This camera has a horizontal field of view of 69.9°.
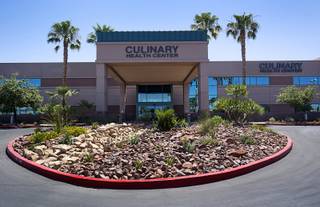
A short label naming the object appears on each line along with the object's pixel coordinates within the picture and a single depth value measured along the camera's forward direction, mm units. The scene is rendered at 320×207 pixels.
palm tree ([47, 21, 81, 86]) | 28656
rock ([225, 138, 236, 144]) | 9057
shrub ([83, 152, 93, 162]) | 7168
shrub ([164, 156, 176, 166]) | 6870
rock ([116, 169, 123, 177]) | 6316
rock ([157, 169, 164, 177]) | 6340
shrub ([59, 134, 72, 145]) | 8952
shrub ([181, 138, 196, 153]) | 7881
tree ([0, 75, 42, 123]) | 21010
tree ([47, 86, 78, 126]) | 19240
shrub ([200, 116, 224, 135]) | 10288
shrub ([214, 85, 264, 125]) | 15714
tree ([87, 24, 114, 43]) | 31406
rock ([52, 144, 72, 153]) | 8139
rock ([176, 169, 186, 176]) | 6387
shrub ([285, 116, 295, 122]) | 24520
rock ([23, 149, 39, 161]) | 7668
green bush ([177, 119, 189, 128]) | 12197
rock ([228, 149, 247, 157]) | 7708
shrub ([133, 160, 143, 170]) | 6560
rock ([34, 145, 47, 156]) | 8066
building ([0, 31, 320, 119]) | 31133
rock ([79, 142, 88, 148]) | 8508
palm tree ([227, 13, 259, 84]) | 29076
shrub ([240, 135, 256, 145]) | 9027
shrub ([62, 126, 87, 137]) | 10057
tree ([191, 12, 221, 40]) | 31364
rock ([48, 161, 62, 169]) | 7007
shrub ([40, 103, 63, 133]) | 11212
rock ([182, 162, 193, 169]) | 6731
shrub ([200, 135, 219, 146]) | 8502
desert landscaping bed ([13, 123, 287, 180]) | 6597
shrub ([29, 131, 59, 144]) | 9657
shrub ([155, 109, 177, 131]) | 11273
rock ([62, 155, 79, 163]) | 7288
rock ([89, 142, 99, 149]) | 8609
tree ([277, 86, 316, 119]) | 25570
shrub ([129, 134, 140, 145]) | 8880
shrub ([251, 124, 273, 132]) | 12258
